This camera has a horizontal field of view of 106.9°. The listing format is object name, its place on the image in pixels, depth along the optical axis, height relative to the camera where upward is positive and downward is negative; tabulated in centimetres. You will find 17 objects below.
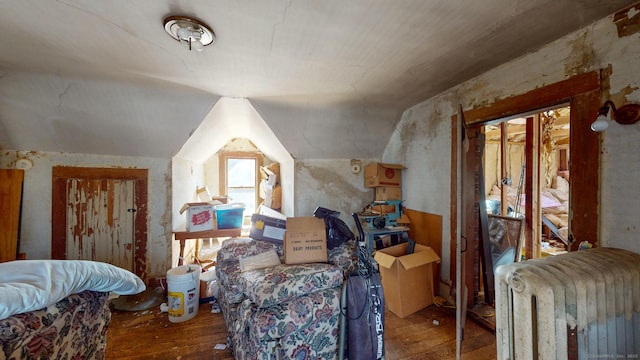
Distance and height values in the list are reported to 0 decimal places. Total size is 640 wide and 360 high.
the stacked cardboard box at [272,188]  407 -12
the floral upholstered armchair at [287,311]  132 -77
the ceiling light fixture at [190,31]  126 +85
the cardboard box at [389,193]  303 -15
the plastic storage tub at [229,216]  288 -43
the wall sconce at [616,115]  121 +35
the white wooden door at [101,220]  255 -44
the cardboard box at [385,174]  297 +9
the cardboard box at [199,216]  273 -41
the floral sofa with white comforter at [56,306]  91 -58
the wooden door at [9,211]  231 -31
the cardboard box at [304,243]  179 -48
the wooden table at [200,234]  272 -63
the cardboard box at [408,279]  225 -96
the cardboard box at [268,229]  216 -44
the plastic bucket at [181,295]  217 -106
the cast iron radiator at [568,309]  98 -55
